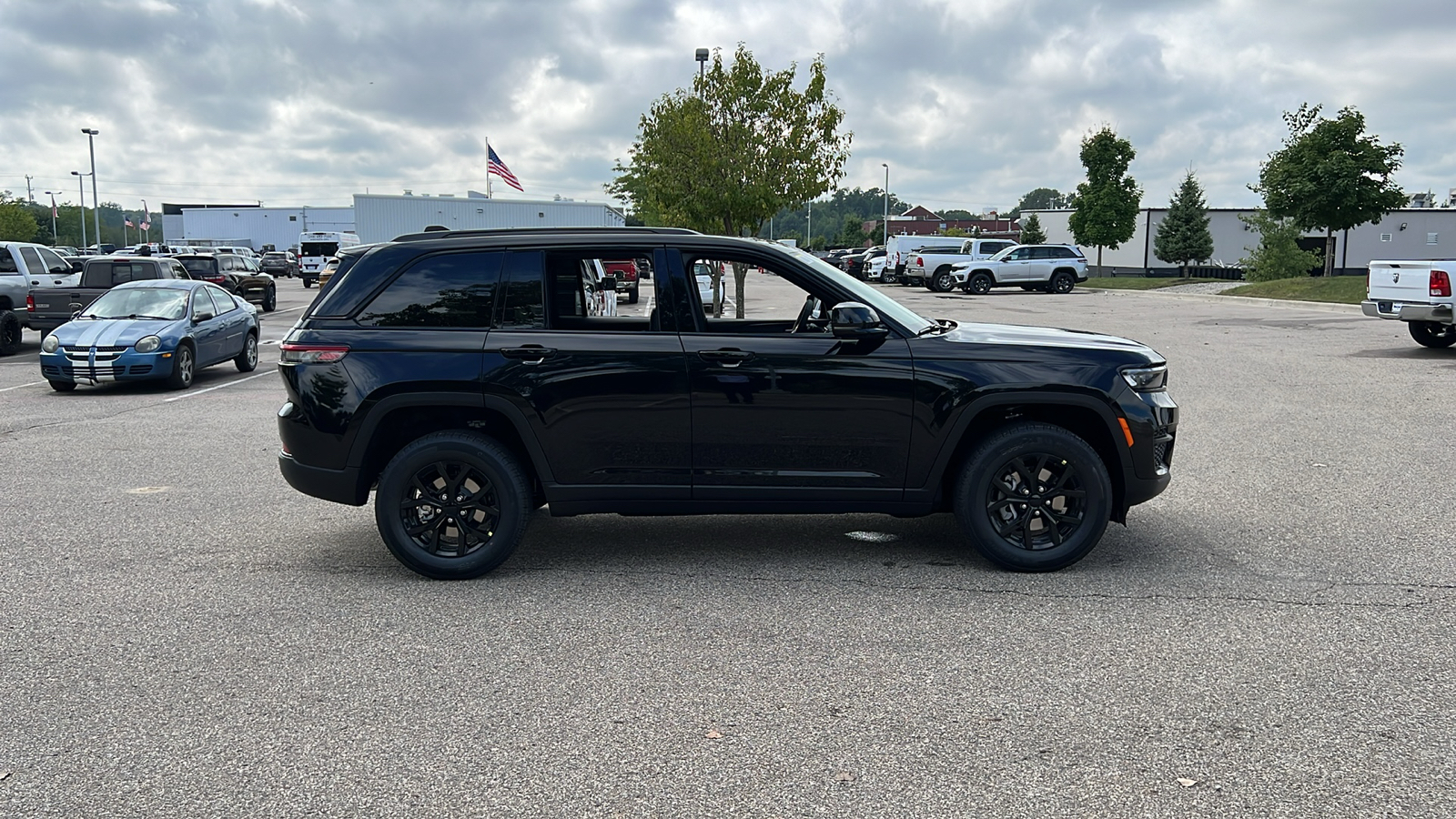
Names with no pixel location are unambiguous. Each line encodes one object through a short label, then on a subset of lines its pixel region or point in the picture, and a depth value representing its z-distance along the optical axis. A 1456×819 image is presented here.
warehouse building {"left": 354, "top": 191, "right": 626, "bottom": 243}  61.50
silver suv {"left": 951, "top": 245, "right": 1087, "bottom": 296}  43.22
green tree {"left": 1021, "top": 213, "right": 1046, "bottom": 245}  70.00
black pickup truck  19.78
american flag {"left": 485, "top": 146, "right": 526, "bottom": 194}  38.47
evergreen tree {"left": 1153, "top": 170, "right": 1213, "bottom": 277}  58.06
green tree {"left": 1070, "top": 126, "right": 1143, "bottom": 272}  52.22
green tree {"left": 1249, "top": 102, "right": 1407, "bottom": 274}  34.84
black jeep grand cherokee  5.84
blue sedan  14.43
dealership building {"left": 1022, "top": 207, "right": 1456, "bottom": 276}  59.19
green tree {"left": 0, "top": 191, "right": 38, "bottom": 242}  95.06
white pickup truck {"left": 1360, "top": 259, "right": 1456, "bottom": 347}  16.03
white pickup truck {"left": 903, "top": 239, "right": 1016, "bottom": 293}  44.62
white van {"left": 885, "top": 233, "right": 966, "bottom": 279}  51.06
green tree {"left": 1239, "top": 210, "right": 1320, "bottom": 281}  40.84
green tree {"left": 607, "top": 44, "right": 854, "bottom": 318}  23.55
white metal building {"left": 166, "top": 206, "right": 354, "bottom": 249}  113.31
